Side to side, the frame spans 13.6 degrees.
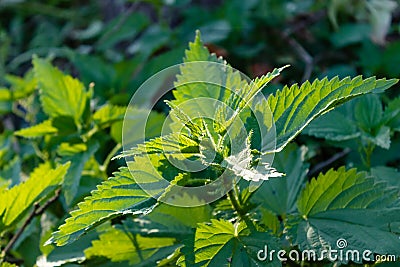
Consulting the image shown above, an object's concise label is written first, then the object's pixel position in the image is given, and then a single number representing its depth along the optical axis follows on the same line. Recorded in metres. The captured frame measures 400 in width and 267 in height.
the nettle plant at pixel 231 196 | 0.98
